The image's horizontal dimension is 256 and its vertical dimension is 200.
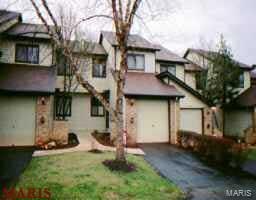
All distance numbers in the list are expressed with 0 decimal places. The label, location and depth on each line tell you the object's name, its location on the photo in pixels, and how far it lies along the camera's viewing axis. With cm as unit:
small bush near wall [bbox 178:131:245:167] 1123
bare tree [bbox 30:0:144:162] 966
